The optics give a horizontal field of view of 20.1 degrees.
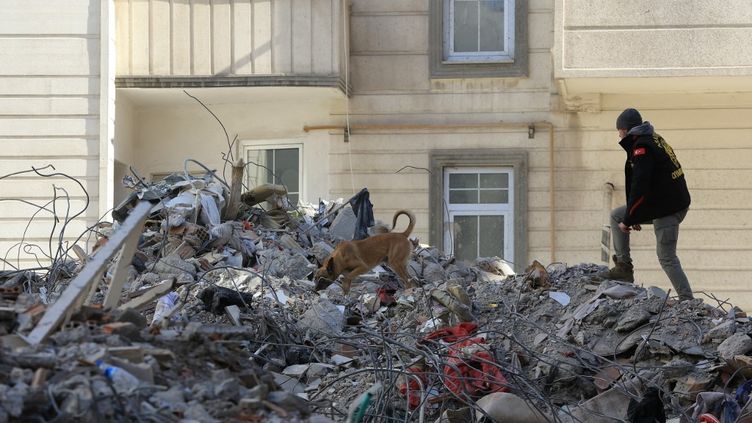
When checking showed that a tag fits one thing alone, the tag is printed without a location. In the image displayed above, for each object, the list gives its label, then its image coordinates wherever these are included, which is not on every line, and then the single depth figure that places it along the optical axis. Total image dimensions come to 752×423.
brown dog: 21.65
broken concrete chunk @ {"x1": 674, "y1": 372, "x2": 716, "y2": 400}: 15.90
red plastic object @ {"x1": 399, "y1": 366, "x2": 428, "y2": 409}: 14.72
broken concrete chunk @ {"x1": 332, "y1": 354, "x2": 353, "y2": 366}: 16.70
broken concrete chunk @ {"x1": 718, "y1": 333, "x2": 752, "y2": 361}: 16.21
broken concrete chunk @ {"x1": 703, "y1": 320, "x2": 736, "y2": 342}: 17.06
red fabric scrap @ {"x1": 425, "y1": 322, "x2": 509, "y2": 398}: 15.11
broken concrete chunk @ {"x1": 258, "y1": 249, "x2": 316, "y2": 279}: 22.50
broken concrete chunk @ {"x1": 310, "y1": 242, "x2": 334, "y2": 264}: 23.99
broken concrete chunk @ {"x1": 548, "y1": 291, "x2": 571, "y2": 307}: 19.47
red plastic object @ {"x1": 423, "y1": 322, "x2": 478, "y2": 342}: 17.11
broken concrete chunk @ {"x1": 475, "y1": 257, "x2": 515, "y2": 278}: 25.62
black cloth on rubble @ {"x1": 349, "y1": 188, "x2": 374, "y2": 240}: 26.50
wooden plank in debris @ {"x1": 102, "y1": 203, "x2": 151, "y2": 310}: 10.55
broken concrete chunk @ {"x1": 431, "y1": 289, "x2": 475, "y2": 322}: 18.62
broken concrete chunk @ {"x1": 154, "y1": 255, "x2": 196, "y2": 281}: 20.67
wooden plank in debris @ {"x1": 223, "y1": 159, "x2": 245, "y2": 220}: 24.88
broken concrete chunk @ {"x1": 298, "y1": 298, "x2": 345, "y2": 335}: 18.21
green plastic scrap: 10.00
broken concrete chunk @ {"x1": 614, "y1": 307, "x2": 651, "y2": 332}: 17.60
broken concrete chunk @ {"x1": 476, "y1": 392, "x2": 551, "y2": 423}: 14.49
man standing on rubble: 19.05
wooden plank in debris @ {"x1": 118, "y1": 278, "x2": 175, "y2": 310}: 12.26
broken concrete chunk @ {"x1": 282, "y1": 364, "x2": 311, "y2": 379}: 16.12
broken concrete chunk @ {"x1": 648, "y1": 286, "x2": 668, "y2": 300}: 18.54
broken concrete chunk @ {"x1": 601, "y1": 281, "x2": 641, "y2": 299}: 18.61
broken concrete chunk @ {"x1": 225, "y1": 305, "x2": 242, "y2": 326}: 17.01
